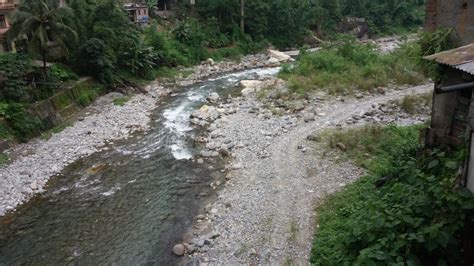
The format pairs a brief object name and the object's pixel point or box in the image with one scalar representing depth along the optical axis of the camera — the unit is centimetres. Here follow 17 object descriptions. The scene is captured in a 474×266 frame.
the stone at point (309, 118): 1803
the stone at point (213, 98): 2364
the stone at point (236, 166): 1435
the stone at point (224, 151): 1576
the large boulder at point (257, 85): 2423
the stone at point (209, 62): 3320
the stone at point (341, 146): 1420
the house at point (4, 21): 2275
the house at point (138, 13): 3533
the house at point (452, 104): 782
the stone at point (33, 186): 1330
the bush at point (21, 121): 1653
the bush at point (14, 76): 1684
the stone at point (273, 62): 3416
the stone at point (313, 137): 1568
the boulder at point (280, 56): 3516
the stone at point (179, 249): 986
